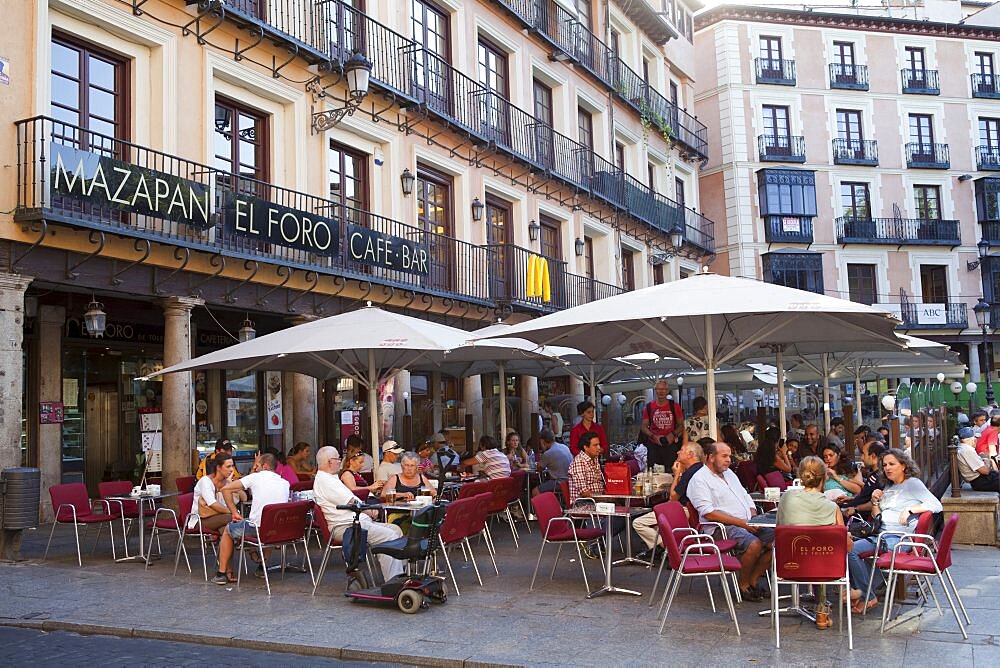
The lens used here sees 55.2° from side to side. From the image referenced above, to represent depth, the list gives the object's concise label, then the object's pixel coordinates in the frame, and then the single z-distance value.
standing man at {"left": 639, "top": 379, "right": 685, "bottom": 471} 12.76
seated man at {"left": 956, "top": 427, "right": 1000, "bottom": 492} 12.30
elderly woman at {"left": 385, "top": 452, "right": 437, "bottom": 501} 9.84
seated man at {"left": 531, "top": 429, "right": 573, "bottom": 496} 12.70
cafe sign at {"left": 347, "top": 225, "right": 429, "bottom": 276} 15.46
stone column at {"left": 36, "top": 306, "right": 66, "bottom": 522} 13.64
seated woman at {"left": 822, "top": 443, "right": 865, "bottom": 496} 9.48
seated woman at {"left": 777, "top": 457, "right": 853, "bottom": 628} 7.10
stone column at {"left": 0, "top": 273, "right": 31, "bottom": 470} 10.69
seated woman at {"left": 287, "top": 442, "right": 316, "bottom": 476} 12.21
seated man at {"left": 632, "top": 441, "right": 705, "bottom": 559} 8.77
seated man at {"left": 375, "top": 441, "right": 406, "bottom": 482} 10.38
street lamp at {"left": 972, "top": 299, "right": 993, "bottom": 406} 28.52
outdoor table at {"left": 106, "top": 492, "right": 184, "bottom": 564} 10.30
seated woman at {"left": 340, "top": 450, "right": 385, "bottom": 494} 9.84
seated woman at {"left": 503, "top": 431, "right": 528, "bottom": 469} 14.45
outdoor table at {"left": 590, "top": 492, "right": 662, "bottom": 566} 9.43
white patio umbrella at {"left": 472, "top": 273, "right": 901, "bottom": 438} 8.07
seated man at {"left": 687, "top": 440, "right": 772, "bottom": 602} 7.85
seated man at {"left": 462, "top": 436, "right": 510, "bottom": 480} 12.57
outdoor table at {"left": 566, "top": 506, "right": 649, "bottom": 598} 8.32
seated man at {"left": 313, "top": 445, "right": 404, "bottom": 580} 8.92
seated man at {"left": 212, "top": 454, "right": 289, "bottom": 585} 9.11
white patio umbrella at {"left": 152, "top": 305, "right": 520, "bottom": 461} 10.06
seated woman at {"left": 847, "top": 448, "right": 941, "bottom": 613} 7.51
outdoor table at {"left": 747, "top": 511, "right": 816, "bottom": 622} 7.19
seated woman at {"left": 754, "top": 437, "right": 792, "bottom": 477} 12.05
